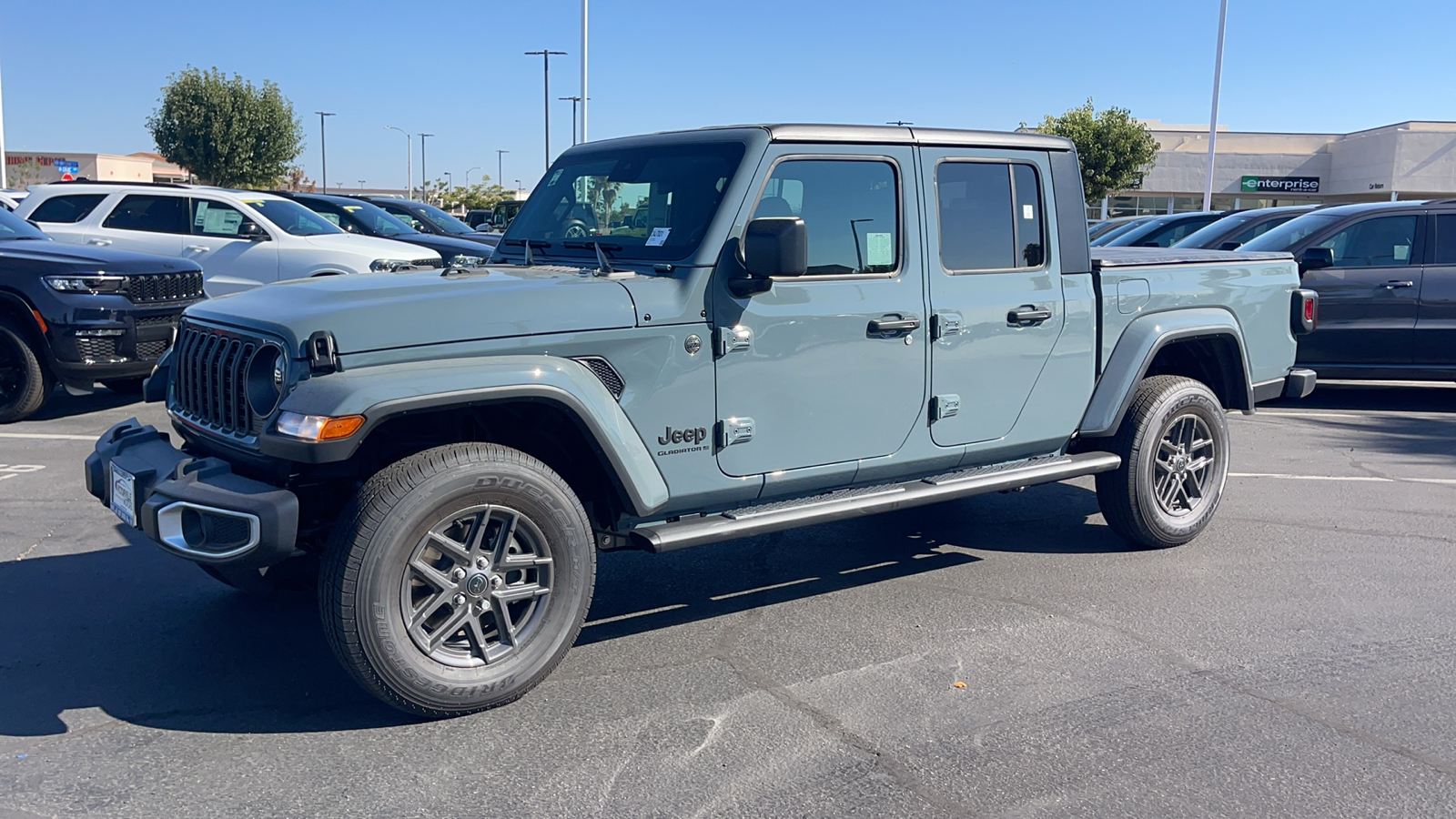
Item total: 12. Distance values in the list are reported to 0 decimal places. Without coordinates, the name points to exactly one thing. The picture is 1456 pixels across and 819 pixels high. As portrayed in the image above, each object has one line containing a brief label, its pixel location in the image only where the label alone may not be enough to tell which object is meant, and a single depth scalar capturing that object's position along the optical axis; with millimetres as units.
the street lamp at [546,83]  46469
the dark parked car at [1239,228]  11195
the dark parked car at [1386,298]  9742
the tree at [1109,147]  42844
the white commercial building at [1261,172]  48625
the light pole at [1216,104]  32219
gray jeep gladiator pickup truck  3533
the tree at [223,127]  47188
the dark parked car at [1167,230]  13273
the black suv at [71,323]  8156
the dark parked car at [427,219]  16500
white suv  11180
